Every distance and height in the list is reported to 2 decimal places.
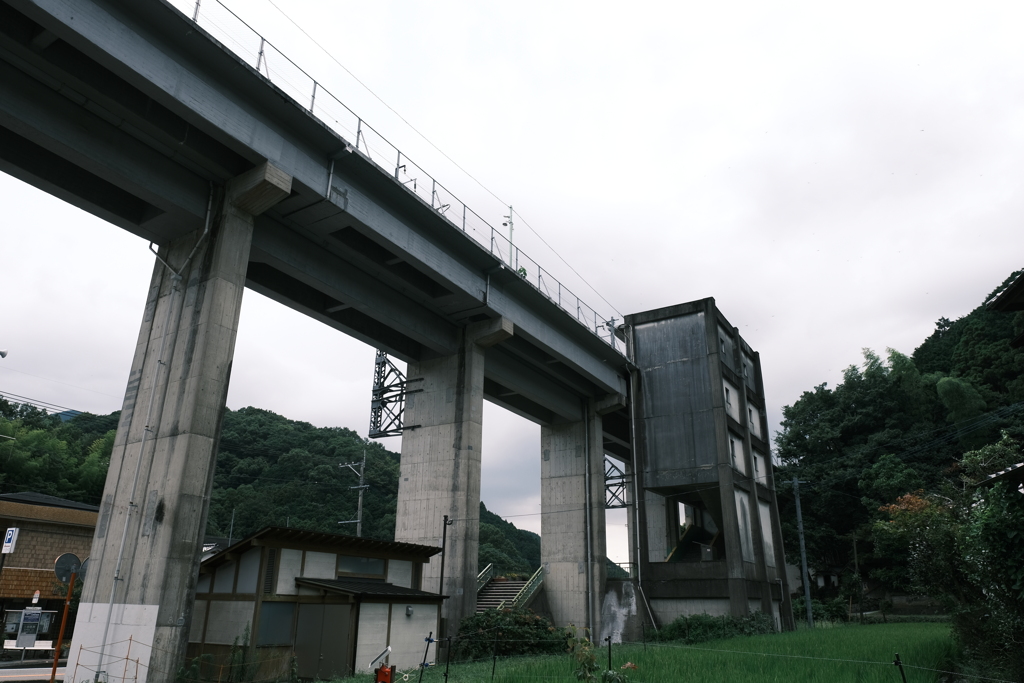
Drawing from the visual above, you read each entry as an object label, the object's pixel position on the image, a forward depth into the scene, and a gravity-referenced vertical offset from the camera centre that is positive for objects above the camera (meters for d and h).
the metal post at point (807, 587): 43.69 +0.83
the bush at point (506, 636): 26.58 -1.53
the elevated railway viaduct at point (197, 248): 17.23 +11.46
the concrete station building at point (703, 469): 37.75 +7.28
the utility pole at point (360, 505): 46.81 +6.06
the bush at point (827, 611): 52.59 -0.72
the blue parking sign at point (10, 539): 14.18 +0.99
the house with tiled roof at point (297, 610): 18.88 -0.45
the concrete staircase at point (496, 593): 36.46 +0.17
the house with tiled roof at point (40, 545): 31.50 +2.09
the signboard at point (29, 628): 25.25 -1.38
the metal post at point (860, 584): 53.59 +1.37
